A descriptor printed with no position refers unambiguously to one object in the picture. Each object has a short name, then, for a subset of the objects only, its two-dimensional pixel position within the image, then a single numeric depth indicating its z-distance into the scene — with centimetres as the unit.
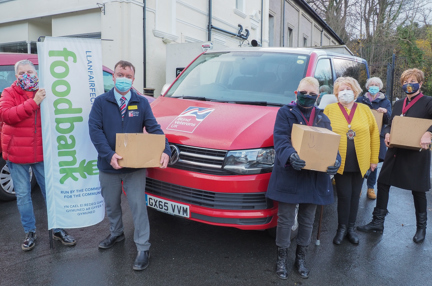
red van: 326
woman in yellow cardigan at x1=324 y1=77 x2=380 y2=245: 372
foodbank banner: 344
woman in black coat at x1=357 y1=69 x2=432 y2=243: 403
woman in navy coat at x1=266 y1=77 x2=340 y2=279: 310
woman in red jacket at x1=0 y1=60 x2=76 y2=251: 335
